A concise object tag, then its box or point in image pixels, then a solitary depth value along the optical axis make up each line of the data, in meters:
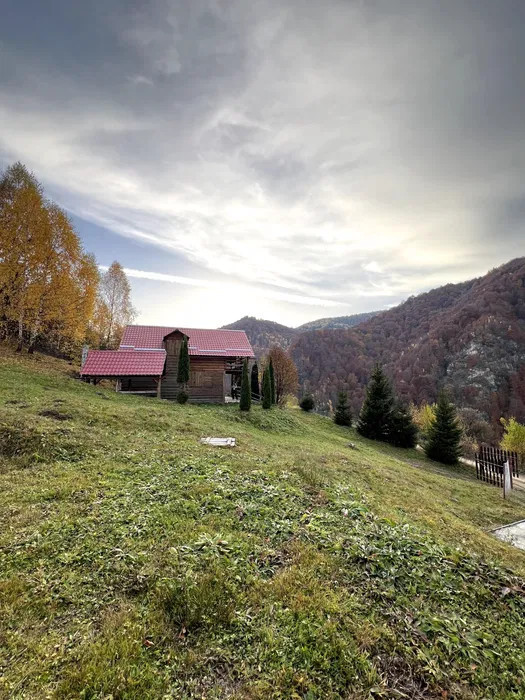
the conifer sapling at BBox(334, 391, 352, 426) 32.12
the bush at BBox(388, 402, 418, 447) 27.97
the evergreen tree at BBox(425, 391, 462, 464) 24.98
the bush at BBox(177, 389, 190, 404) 21.91
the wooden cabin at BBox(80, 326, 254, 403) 21.75
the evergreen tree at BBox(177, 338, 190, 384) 23.06
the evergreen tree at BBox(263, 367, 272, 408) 24.88
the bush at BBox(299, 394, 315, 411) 34.78
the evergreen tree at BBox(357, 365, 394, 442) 28.52
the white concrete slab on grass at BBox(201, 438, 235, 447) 11.89
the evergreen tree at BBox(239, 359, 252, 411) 22.33
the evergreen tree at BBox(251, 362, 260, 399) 33.13
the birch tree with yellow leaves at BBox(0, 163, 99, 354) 21.31
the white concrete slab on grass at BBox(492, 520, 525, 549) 8.33
